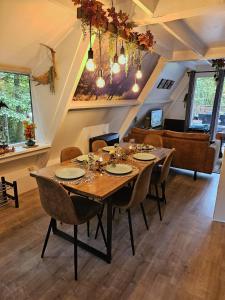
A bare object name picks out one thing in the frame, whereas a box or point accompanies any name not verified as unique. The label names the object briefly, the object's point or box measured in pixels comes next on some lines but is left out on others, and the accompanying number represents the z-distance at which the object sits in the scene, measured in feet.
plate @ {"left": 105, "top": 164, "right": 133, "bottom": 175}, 7.59
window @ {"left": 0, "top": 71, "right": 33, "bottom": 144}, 10.82
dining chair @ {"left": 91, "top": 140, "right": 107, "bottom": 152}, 11.93
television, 22.02
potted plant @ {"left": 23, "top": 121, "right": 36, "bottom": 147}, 11.34
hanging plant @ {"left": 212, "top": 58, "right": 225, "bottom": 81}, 17.63
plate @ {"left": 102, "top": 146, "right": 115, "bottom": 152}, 10.68
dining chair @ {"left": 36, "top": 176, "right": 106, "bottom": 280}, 6.05
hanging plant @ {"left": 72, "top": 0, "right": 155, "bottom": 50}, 6.21
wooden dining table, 6.33
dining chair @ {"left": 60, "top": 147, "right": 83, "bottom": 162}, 9.61
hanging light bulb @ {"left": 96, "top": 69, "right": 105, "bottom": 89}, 7.43
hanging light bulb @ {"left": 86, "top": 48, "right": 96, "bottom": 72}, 6.59
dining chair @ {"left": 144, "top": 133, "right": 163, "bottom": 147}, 12.82
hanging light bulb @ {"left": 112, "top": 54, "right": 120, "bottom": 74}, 7.41
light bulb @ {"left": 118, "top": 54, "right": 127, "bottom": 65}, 7.29
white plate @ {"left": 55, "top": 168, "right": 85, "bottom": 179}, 7.19
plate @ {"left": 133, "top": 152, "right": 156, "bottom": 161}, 9.27
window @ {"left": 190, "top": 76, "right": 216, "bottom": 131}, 23.93
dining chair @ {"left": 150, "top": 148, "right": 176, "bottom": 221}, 9.18
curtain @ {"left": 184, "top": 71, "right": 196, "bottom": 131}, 24.11
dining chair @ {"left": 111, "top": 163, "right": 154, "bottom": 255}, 7.14
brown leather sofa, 13.29
